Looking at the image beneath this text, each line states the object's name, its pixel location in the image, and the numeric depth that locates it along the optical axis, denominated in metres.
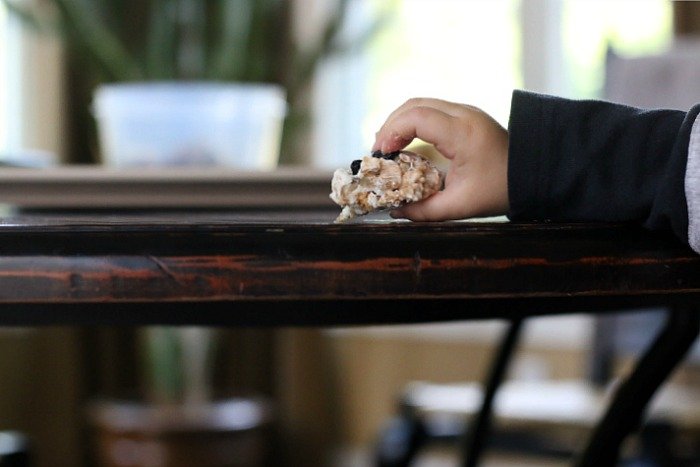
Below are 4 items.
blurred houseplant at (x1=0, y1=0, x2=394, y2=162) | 4.50
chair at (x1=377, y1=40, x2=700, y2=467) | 2.74
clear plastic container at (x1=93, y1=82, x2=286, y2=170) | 2.44
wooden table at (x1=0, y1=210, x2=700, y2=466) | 0.98
